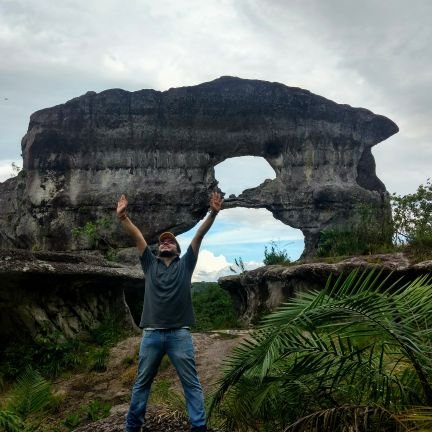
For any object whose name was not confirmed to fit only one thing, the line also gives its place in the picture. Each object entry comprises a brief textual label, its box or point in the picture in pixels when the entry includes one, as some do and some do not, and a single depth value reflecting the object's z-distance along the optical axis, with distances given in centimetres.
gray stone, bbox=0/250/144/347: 842
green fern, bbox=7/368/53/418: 575
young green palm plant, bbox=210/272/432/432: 339
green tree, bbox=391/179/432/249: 1222
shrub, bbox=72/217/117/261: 2000
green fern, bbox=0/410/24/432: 447
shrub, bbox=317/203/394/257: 1300
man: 411
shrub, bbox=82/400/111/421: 623
